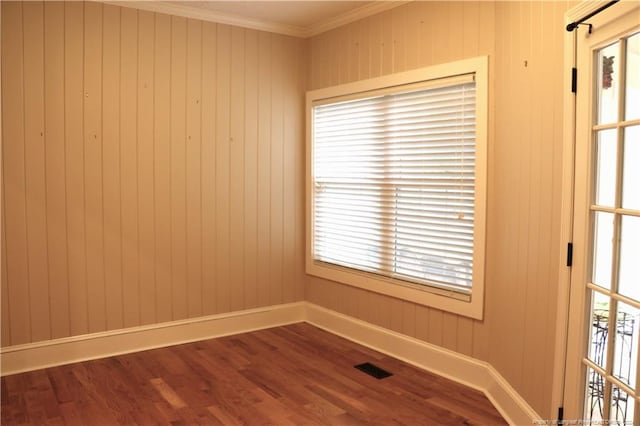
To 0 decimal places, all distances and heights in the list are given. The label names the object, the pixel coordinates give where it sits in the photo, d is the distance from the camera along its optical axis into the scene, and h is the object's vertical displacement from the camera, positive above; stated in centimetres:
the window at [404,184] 358 -3
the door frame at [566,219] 240 -18
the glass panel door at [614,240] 196 -24
